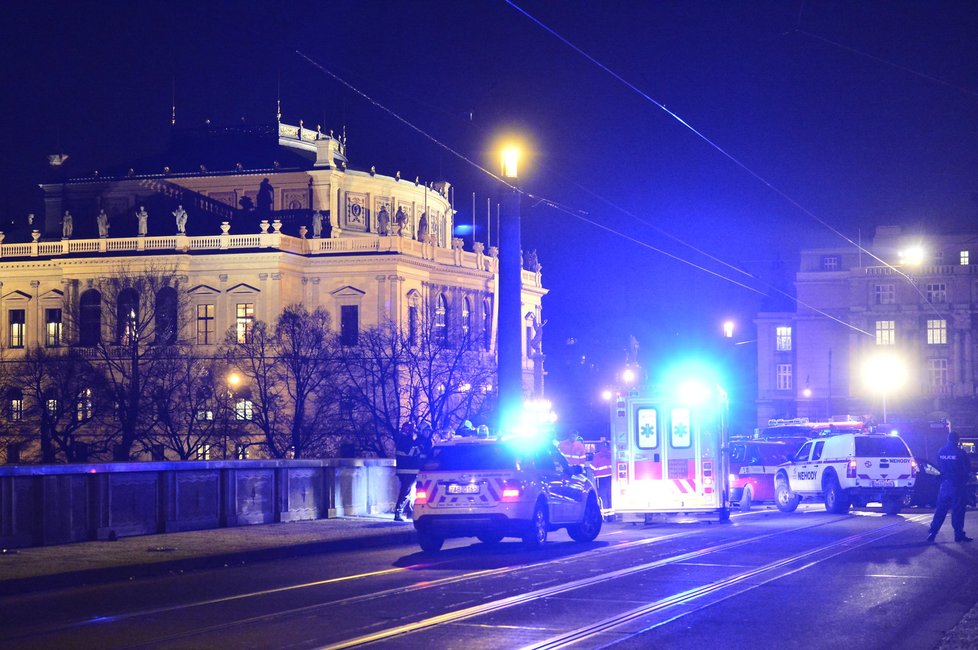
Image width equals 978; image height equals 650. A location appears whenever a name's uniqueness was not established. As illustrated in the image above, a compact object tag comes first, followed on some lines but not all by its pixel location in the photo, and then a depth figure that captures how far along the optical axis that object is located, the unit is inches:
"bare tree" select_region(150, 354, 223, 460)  2679.6
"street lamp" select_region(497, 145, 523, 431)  1234.0
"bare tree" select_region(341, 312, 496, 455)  2677.2
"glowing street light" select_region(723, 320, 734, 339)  2128.0
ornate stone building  3599.9
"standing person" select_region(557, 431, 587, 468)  1464.4
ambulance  1026.1
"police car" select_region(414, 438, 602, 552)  836.6
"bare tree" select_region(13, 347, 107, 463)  2581.2
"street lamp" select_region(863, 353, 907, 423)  4264.3
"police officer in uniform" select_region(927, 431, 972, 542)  893.2
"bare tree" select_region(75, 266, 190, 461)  2716.5
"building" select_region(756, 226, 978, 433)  4284.0
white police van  1242.6
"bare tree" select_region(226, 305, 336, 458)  2731.3
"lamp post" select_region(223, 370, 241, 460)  2975.1
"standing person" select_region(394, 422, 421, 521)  1112.2
